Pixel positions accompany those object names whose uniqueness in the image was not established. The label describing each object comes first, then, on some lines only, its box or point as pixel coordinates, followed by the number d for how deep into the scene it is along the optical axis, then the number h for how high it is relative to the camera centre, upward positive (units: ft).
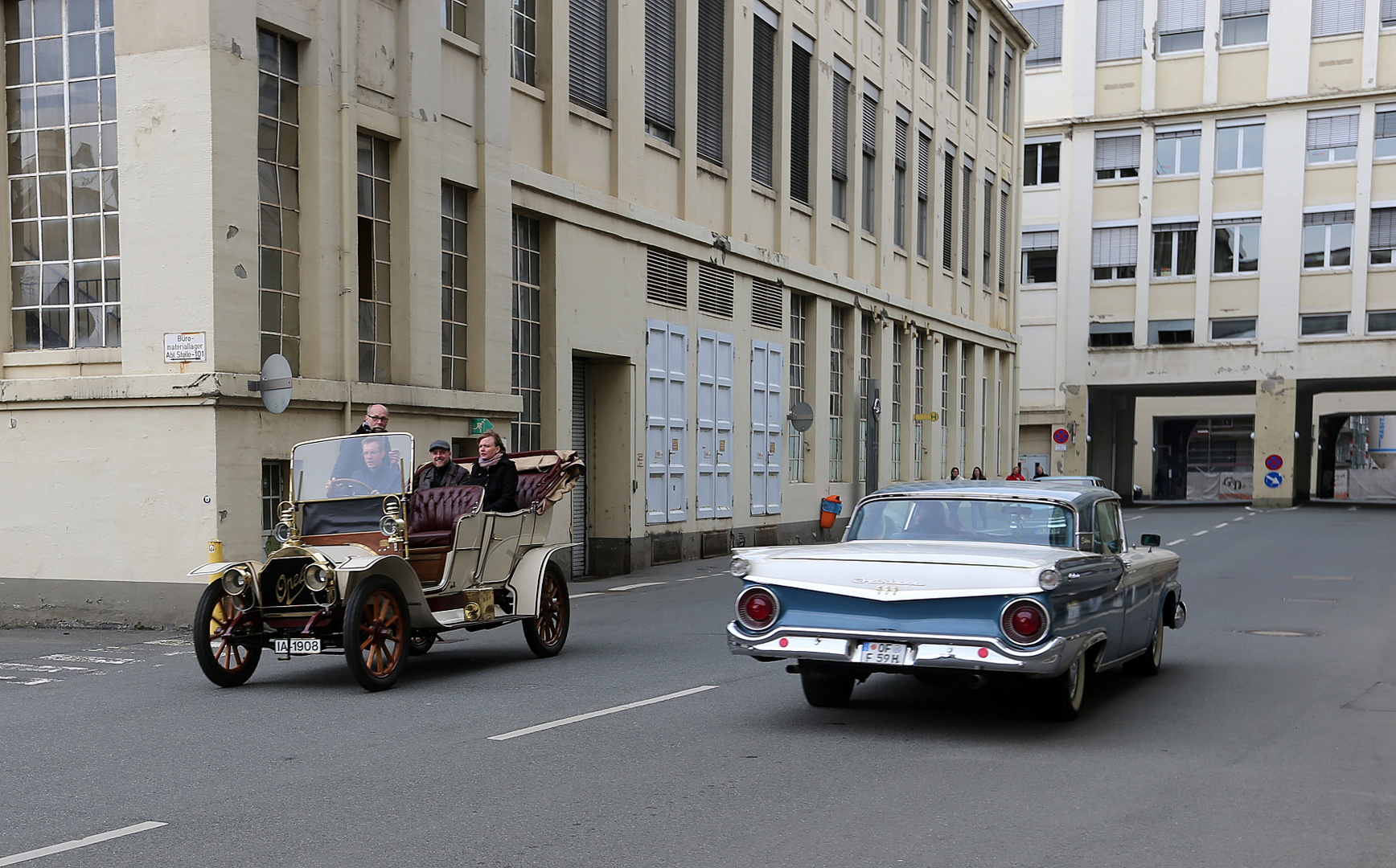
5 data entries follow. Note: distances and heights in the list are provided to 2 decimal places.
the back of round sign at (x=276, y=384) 45.98 +0.38
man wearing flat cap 37.32 -2.03
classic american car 24.54 -3.59
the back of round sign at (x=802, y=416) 90.74 -1.32
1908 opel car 31.78 -4.22
